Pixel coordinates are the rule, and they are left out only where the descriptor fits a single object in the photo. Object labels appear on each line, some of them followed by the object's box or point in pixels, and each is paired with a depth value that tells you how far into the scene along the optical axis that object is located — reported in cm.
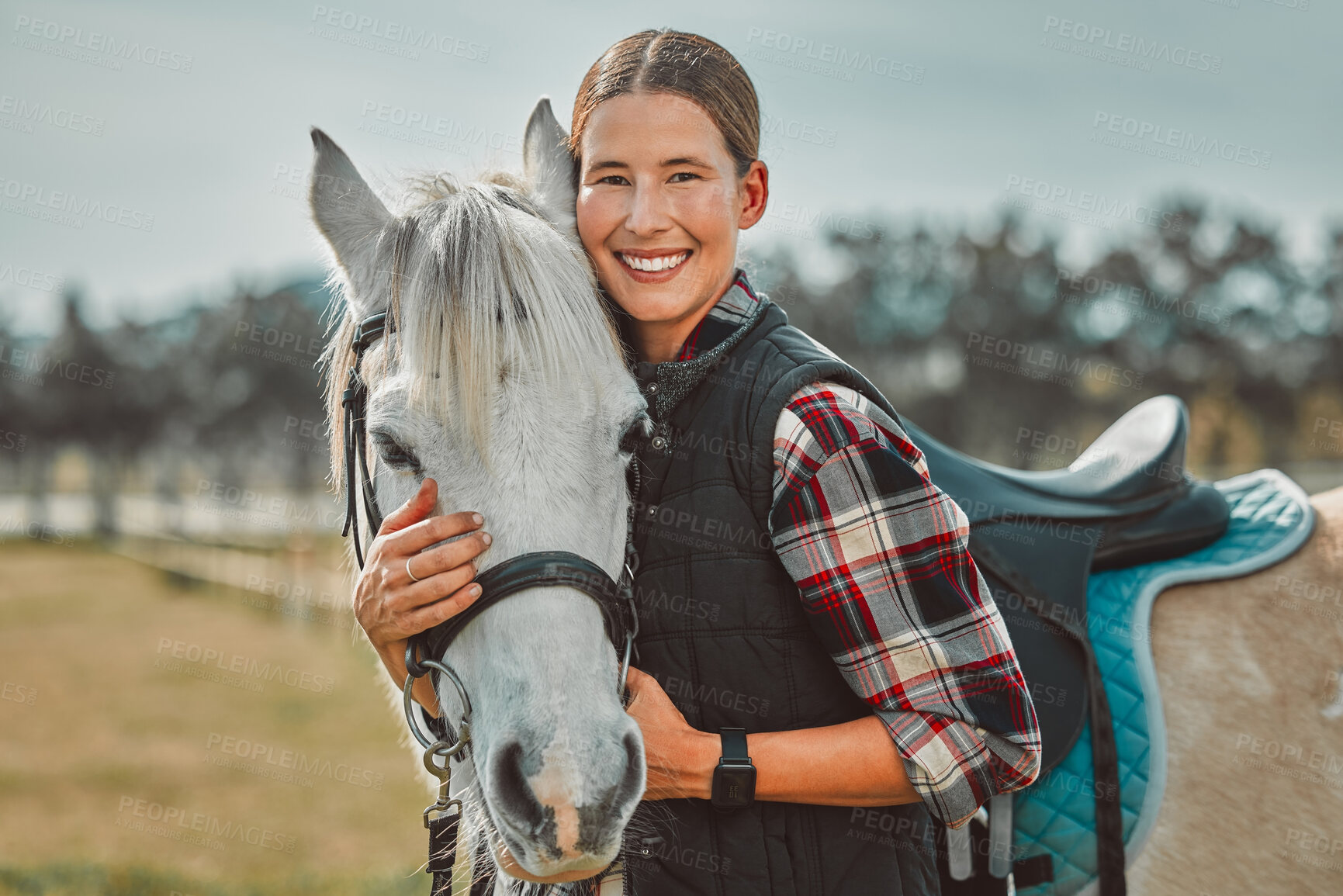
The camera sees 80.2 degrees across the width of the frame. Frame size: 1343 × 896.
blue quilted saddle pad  201
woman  141
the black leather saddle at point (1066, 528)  204
